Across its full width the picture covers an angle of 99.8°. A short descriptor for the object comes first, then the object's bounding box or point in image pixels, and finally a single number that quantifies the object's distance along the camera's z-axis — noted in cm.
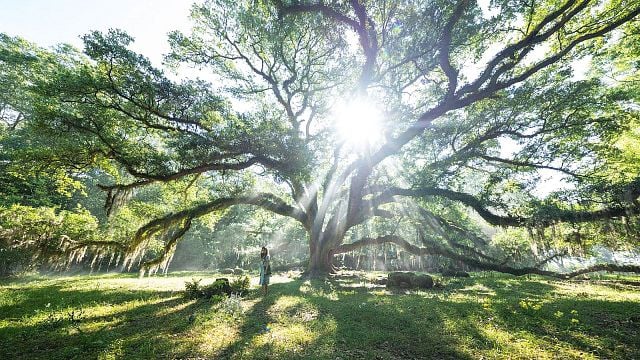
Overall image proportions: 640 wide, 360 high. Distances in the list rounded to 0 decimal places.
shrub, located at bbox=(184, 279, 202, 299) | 1037
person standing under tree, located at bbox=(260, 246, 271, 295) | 1130
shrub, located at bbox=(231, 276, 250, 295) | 1105
